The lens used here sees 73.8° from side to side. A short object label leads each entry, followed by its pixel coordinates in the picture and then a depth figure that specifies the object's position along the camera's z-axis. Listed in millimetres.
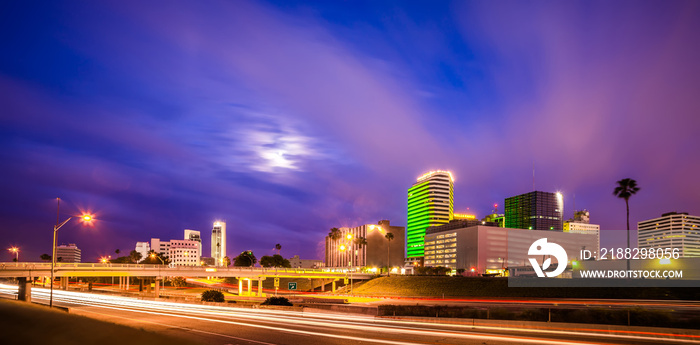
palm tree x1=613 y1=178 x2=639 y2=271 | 98500
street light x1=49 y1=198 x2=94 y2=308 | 33500
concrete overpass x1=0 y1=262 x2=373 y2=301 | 66688
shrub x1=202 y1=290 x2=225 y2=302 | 56162
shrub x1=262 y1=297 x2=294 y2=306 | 45772
